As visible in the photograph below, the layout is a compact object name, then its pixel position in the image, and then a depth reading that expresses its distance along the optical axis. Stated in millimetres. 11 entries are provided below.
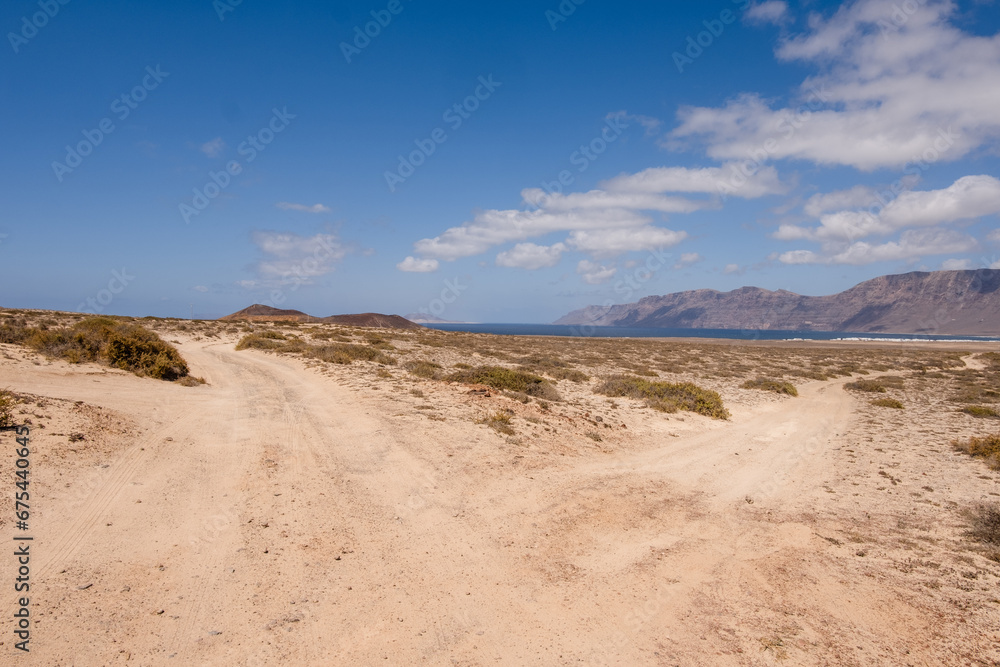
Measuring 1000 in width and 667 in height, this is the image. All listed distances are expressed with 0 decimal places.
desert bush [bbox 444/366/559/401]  18297
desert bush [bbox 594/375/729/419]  18484
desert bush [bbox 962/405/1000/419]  19203
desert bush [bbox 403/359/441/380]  21516
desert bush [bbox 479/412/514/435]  12812
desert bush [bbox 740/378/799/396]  26125
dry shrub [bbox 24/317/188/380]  17750
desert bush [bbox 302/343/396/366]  25328
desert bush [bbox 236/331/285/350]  33406
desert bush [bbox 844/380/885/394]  27361
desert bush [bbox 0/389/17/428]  8775
